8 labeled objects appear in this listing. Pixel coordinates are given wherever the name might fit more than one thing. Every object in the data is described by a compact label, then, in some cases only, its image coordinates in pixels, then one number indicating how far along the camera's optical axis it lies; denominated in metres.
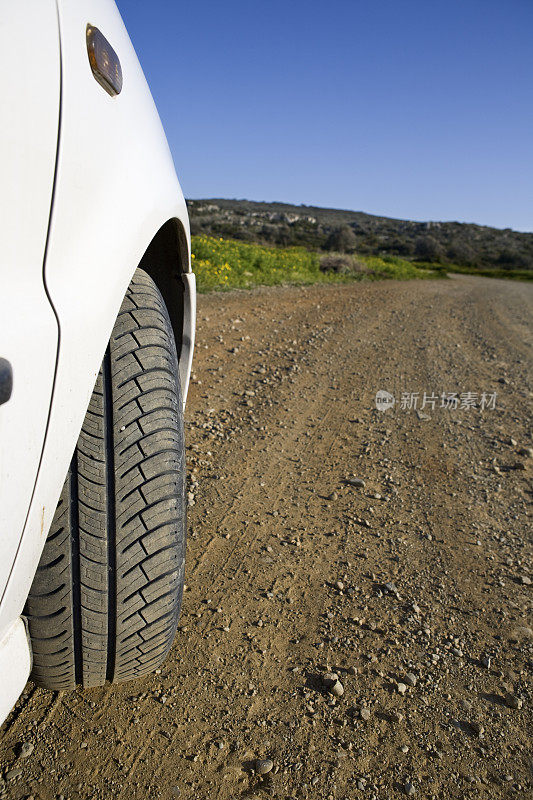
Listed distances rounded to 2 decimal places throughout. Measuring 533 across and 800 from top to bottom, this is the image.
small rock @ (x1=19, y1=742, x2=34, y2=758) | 1.44
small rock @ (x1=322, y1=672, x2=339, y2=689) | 1.74
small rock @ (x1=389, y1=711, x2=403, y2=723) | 1.64
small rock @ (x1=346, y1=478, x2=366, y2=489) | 3.08
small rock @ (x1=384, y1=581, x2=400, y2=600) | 2.21
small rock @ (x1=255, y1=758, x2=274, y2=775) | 1.45
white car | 0.89
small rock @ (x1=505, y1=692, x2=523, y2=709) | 1.73
